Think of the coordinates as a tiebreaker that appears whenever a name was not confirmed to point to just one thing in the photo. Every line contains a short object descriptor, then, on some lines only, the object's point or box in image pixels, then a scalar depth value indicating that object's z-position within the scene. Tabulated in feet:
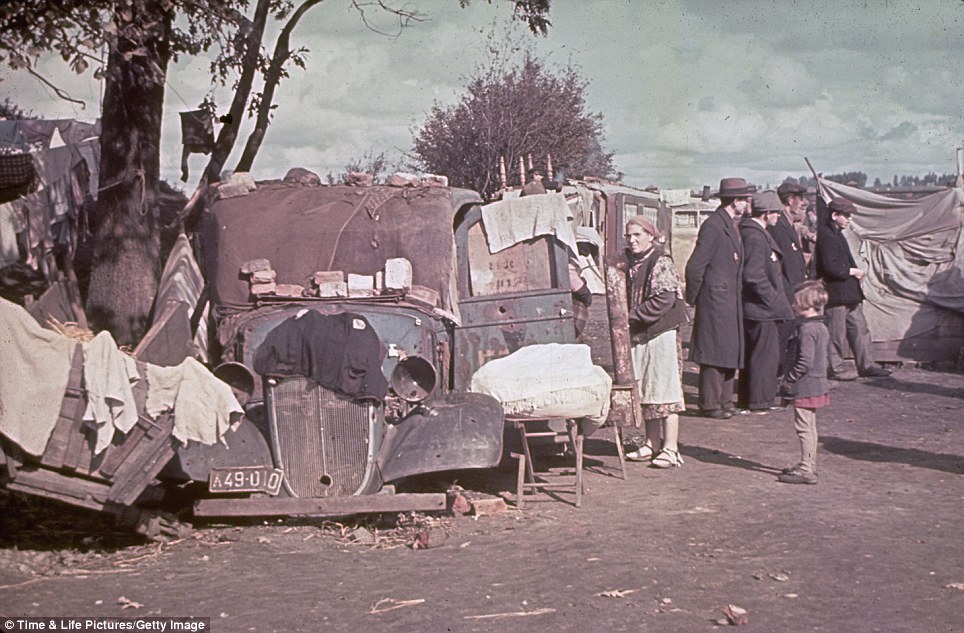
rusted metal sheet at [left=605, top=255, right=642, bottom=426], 27.96
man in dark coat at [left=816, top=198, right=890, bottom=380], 45.68
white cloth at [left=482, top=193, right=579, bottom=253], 30.73
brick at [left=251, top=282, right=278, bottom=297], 27.58
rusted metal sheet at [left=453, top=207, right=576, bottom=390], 29.53
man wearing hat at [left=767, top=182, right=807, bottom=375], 40.19
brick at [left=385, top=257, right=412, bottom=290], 28.02
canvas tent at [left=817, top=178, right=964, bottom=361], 52.24
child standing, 26.43
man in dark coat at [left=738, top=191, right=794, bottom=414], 35.94
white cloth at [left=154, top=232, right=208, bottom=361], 34.60
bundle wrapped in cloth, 25.30
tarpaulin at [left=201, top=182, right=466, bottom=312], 28.63
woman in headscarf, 29.14
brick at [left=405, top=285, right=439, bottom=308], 28.02
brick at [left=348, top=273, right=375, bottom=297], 27.73
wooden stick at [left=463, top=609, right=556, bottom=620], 17.33
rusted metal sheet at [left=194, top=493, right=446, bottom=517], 22.02
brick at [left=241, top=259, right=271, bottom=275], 28.02
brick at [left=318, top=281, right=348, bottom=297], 27.63
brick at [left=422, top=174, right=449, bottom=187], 30.77
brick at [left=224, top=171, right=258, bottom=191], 29.96
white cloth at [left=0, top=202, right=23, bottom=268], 41.55
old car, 22.04
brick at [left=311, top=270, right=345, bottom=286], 27.78
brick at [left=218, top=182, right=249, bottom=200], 29.71
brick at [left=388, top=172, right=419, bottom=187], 30.50
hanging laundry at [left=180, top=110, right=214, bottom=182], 47.60
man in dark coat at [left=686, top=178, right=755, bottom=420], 34.94
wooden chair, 25.47
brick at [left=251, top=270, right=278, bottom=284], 27.81
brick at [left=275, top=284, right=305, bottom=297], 27.66
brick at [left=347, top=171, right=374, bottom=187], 30.63
